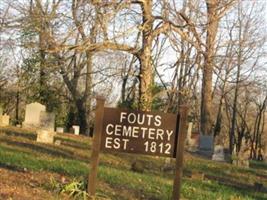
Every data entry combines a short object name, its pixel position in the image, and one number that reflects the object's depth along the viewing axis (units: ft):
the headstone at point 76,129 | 123.59
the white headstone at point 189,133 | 112.60
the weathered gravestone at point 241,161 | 81.87
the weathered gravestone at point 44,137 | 66.54
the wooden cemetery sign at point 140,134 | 29.04
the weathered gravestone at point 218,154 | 89.37
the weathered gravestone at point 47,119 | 87.04
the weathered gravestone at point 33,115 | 99.55
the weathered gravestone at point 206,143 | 104.73
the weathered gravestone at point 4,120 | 105.23
